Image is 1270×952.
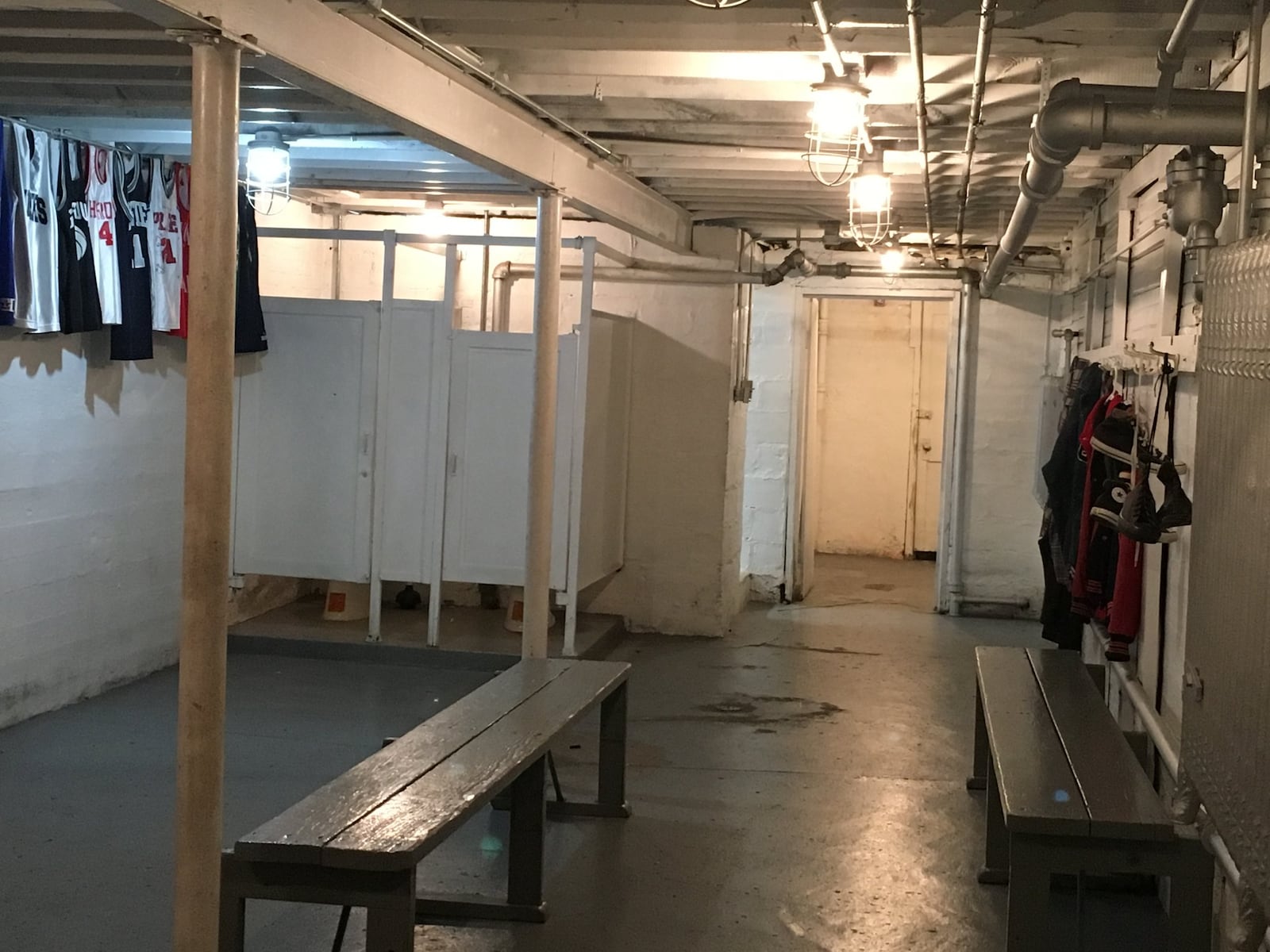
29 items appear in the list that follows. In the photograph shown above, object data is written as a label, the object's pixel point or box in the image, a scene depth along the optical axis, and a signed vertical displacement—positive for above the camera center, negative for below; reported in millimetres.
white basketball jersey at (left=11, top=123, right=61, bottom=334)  5219 +583
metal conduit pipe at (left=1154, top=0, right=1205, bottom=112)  2920 +882
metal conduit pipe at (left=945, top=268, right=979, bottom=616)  8977 -156
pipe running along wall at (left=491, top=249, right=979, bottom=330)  8031 +765
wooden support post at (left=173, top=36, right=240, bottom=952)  2877 -228
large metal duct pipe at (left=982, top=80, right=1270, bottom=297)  3398 +778
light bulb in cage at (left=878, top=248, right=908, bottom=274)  8164 +940
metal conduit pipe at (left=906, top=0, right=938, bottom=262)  3070 +921
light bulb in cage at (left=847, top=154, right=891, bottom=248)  4891 +826
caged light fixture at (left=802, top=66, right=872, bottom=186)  3609 +835
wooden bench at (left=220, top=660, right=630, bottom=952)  2832 -954
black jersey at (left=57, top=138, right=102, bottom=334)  5496 +557
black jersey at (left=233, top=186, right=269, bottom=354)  6609 +485
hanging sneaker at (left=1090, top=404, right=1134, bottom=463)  4570 -45
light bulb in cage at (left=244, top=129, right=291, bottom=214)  5430 +935
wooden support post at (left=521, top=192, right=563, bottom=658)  5254 -53
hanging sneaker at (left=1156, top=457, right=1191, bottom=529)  3529 -217
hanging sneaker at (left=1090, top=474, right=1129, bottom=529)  3854 -256
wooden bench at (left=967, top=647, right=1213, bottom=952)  3002 -912
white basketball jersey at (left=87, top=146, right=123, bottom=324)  5695 +658
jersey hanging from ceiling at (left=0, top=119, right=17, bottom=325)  5113 +570
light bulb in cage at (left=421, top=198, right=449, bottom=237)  7871 +1063
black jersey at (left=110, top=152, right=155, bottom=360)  5902 +578
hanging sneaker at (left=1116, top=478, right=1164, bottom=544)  3611 -265
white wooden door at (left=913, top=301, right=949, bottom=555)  11766 -73
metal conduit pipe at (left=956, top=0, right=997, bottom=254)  3056 +912
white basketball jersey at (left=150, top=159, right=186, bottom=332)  6148 +626
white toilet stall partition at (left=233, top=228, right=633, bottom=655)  6863 -292
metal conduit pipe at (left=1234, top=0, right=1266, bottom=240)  3145 +710
